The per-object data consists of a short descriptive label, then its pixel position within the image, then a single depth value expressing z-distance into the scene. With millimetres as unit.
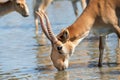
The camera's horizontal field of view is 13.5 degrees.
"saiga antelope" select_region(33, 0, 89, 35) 17188
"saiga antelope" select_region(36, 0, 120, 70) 10156
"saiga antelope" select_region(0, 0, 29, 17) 14898
